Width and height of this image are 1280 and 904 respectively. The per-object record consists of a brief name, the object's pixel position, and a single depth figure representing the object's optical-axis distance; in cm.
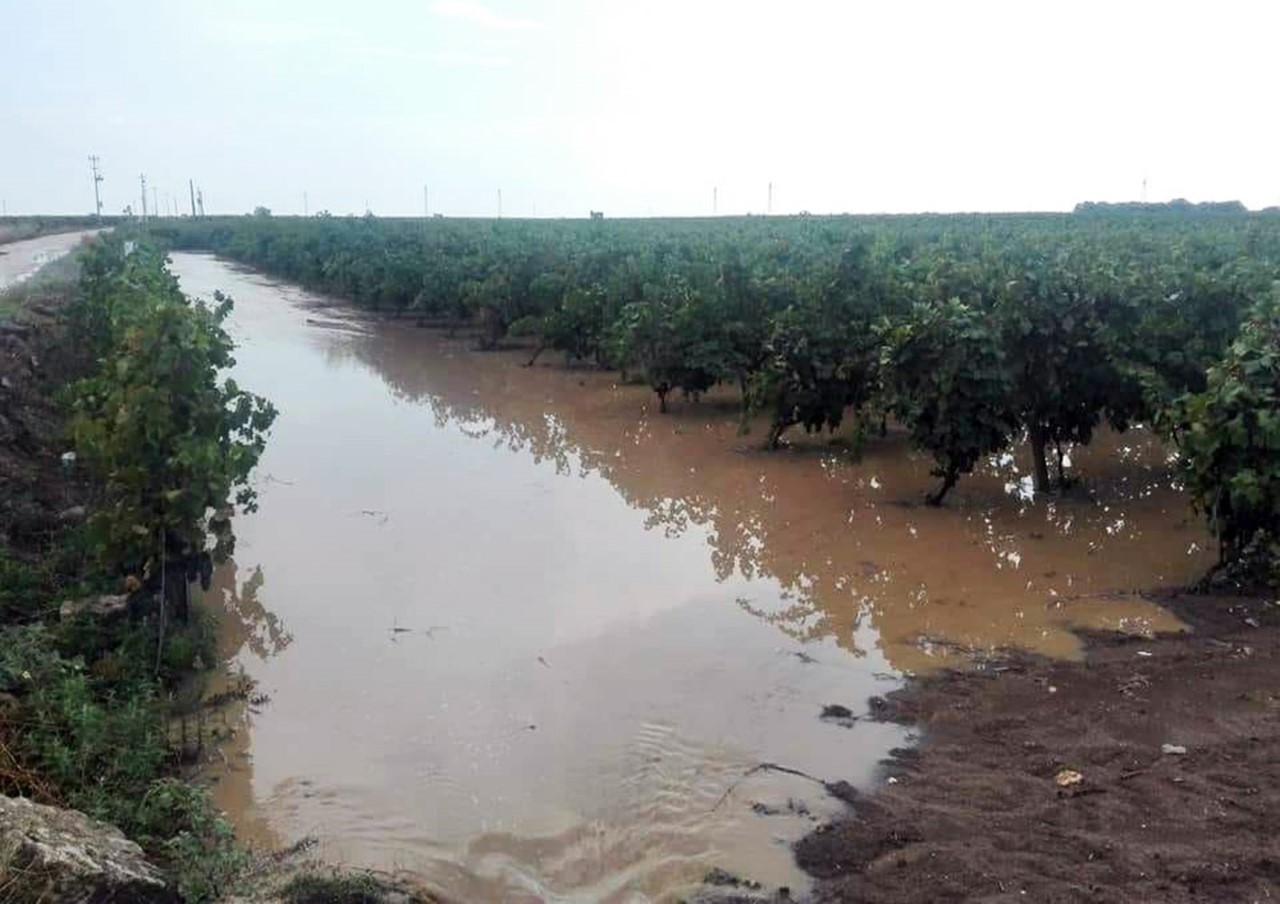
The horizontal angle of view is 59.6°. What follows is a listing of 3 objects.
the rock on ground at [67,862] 443
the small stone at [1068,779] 623
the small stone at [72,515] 1076
